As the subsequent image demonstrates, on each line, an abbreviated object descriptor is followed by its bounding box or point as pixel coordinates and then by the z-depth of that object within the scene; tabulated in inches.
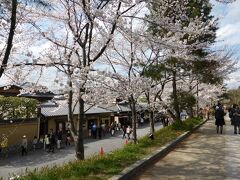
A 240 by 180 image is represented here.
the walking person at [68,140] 599.4
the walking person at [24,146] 486.9
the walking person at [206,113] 856.3
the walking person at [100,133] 703.1
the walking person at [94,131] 698.2
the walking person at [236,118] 357.9
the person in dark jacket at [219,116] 374.8
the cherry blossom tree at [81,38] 186.9
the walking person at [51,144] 516.6
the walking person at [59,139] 554.0
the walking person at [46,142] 536.6
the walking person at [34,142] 548.8
